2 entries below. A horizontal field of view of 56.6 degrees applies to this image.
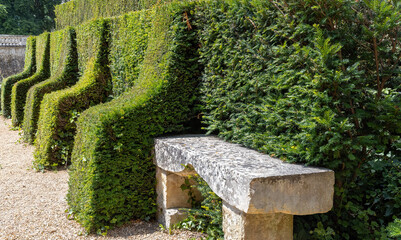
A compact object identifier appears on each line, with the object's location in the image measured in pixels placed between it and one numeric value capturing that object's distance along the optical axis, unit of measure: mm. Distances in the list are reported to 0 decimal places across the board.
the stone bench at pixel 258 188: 2824
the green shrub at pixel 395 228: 2662
